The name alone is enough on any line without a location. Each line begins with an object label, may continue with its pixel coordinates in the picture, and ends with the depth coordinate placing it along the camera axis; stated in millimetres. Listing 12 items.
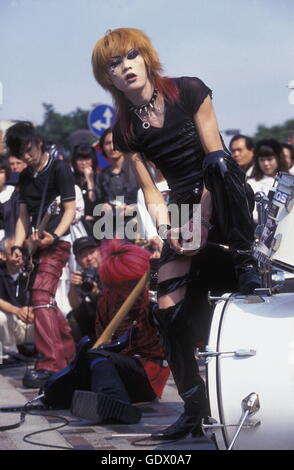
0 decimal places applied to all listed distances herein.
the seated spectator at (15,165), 14382
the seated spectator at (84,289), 11097
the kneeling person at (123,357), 7119
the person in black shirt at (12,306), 11019
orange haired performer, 6492
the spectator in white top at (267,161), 12232
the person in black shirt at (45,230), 10046
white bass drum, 4948
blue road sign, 17475
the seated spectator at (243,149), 13319
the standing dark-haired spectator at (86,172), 13450
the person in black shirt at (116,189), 12124
